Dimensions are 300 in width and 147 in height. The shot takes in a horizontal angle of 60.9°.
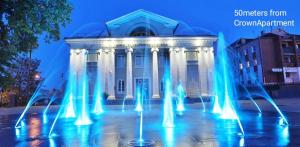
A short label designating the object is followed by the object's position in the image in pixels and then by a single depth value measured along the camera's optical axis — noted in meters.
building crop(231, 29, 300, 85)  52.50
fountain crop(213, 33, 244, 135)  16.05
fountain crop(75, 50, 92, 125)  37.17
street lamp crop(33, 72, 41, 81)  36.52
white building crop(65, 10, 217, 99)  37.56
